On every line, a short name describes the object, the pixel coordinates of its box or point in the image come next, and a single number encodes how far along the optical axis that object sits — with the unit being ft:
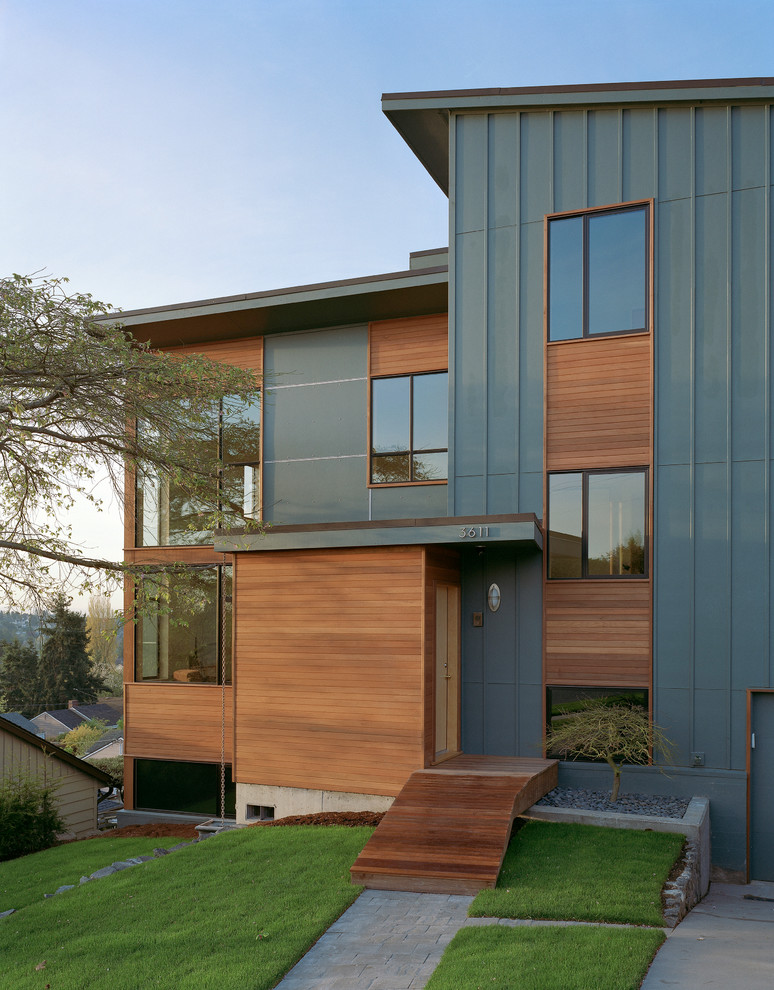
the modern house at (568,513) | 33.06
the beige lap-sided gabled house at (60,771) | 44.65
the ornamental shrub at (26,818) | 40.24
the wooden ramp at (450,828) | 25.05
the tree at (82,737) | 119.86
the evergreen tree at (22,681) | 164.86
